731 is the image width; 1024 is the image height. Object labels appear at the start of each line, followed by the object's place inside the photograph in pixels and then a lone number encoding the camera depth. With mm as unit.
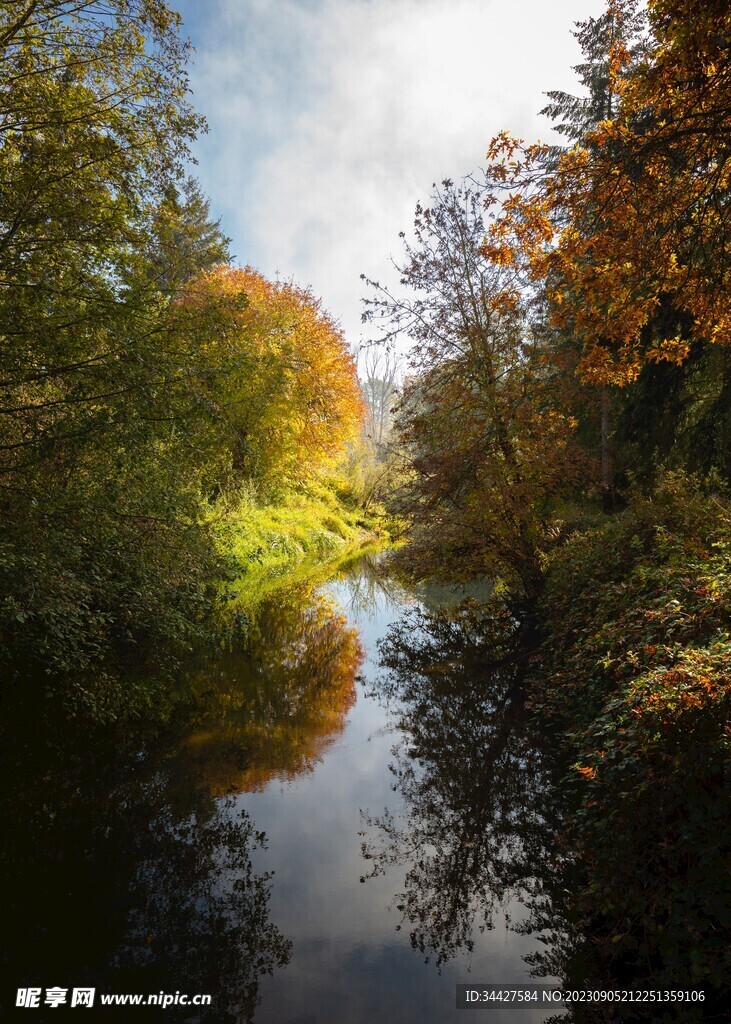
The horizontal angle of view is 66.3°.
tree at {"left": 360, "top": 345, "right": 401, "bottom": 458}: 50844
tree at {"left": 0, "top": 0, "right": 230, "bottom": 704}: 6047
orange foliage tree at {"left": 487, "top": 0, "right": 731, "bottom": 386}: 4531
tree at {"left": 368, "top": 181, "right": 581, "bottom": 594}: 10789
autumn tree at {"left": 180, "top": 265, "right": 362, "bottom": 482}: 20047
